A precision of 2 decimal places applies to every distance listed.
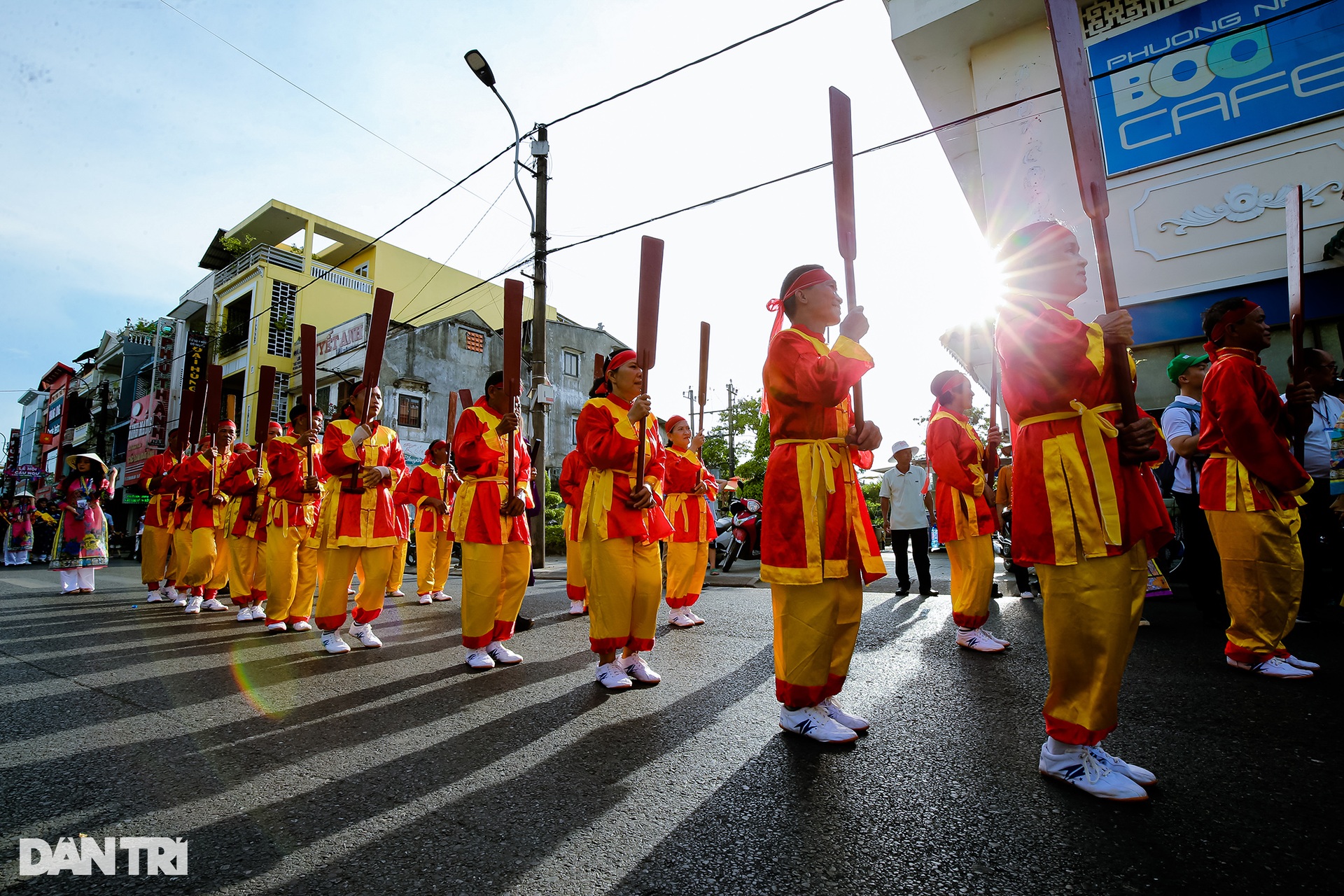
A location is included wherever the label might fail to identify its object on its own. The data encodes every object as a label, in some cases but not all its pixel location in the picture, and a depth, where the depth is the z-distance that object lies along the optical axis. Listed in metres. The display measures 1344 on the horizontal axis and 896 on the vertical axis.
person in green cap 4.32
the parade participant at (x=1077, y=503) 2.06
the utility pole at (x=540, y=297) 9.36
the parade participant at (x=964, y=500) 4.27
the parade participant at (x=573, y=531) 5.18
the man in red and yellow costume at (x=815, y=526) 2.59
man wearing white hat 6.98
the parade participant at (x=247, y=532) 6.49
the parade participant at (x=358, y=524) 4.65
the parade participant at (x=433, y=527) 7.87
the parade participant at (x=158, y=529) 8.10
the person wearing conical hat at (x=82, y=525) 8.52
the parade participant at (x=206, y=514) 7.20
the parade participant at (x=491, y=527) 4.05
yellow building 23.48
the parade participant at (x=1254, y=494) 3.28
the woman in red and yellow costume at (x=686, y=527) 5.84
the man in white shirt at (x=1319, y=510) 4.37
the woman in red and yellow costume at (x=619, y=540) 3.58
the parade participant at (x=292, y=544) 5.56
